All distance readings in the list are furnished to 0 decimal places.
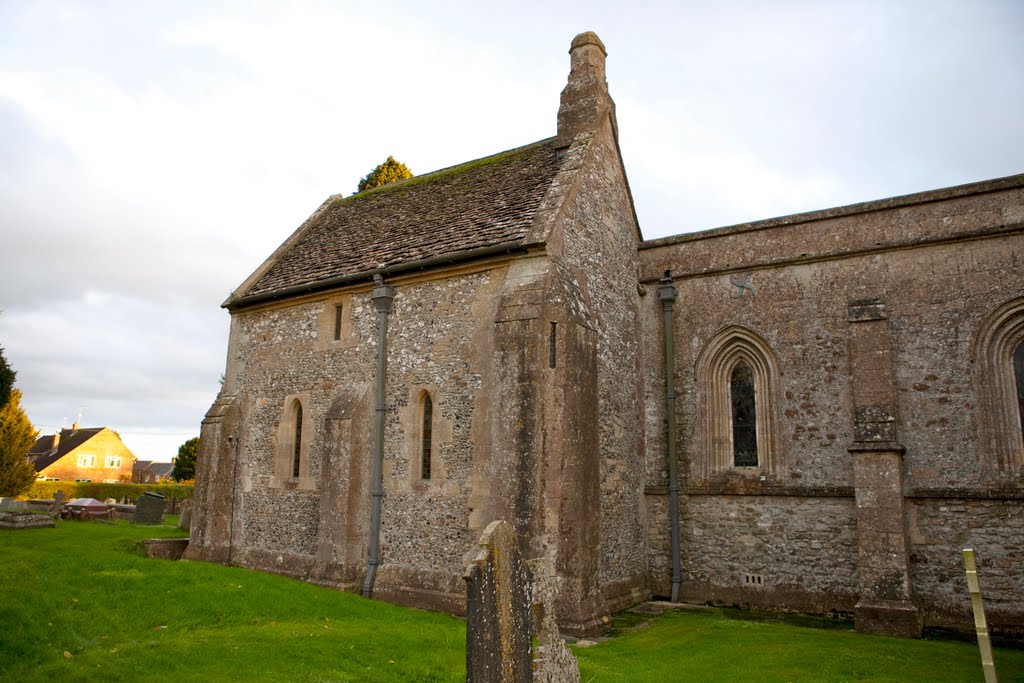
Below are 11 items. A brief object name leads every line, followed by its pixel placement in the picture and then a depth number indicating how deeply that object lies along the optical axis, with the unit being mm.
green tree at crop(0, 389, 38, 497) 31312
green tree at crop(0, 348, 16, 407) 22953
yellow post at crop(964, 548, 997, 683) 6492
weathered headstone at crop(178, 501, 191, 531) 22766
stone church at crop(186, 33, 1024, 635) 12500
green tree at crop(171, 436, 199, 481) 45438
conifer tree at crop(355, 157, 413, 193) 28875
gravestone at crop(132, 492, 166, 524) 25578
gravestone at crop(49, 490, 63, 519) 23909
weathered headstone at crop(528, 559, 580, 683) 6316
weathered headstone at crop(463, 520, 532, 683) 5906
